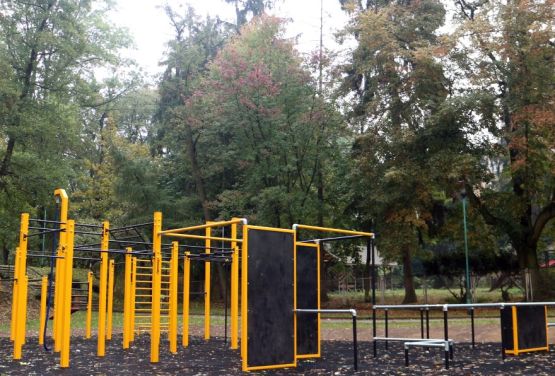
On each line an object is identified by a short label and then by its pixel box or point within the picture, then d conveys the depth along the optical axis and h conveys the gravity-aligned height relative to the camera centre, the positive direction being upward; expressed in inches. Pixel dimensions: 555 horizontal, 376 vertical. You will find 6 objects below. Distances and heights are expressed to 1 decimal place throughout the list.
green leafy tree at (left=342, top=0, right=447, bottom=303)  876.6 +232.1
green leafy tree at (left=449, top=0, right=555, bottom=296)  794.2 +205.1
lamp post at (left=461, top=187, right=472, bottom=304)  882.1 +38.7
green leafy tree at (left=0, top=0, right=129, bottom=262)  978.7 +282.7
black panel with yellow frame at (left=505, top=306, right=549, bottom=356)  416.8 -49.4
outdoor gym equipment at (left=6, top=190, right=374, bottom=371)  345.4 -16.2
